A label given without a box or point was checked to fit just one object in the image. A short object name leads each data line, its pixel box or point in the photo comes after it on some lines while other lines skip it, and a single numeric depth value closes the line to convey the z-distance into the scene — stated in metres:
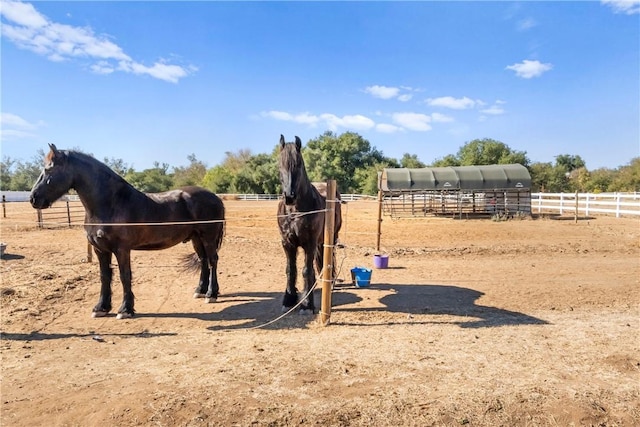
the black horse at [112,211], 4.75
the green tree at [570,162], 63.97
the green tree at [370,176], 48.75
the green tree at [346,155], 55.94
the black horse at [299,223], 4.63
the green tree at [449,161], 51.55
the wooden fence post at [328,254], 4.68
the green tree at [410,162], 57.21
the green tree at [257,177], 50.88
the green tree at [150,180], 51.90
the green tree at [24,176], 58.38
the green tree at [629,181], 39.78
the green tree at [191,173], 61.53
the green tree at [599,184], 44.62
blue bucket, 6.43
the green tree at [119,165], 60.64
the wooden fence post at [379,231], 9.87
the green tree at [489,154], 49.00
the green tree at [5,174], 59.55
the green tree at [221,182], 54.44
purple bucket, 7.84
